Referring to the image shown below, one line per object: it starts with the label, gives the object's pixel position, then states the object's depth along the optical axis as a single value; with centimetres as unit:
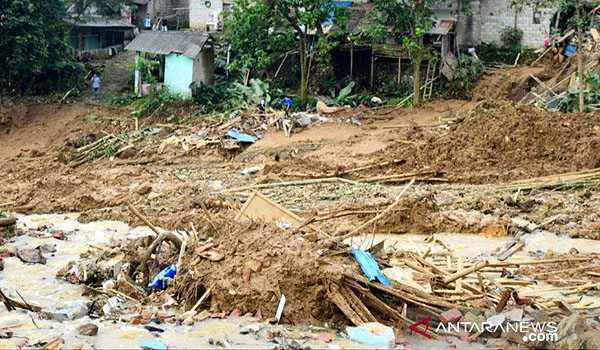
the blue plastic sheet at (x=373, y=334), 706
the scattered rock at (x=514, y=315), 712
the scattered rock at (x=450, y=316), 719
